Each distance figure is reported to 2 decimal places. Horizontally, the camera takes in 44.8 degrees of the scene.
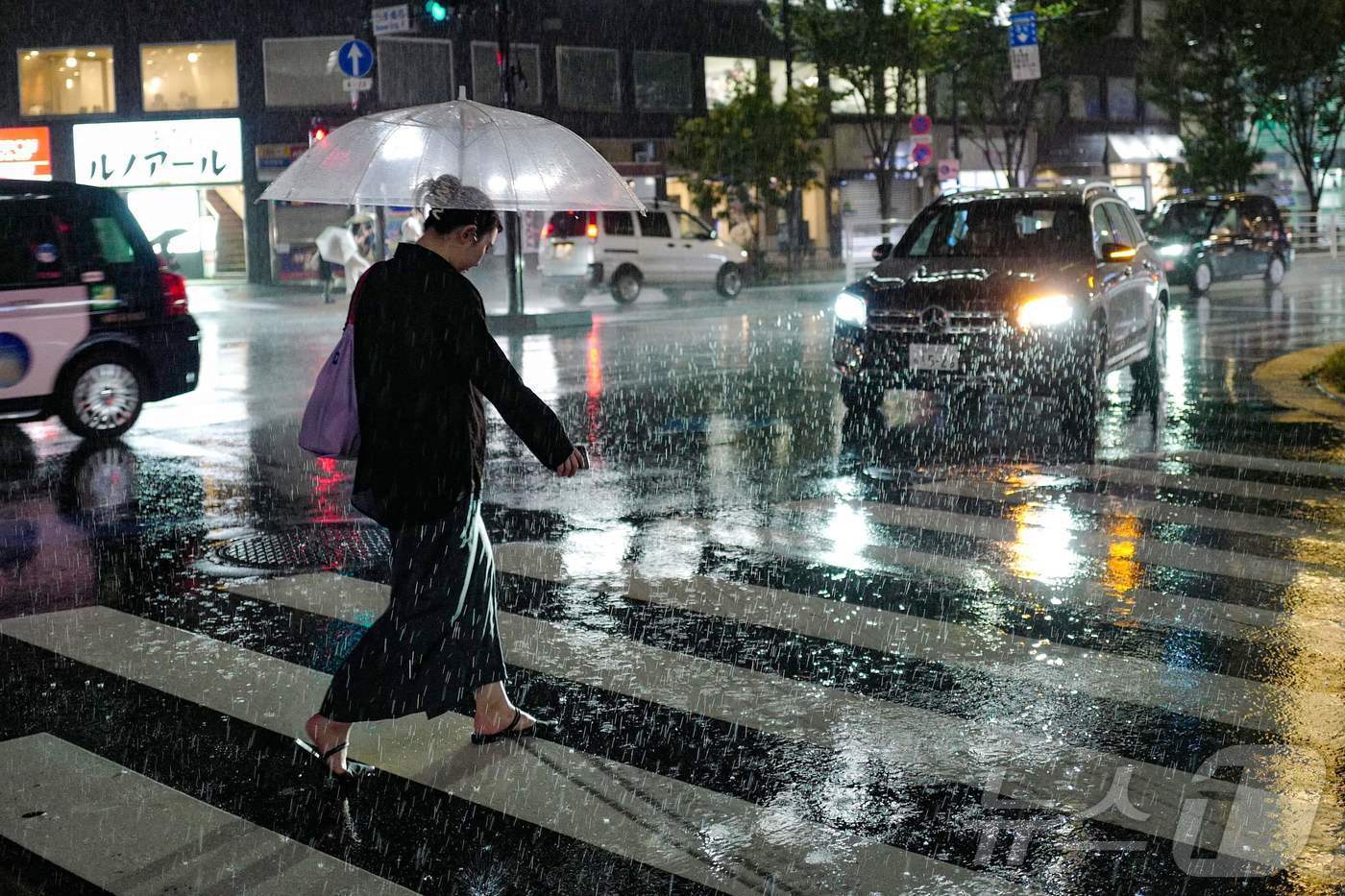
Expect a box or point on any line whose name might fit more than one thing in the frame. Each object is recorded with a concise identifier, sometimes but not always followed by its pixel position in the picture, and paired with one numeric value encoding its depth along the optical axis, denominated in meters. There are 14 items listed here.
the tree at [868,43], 39.25
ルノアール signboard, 42.25
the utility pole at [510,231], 22.94
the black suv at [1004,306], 11.57
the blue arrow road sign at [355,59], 24.73
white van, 29.64
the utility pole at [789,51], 40.84
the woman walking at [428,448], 4.54
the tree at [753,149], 39.16
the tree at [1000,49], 40.94
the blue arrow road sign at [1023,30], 33.84
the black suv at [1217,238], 28.92
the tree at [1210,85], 45.66
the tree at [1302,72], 43.50
